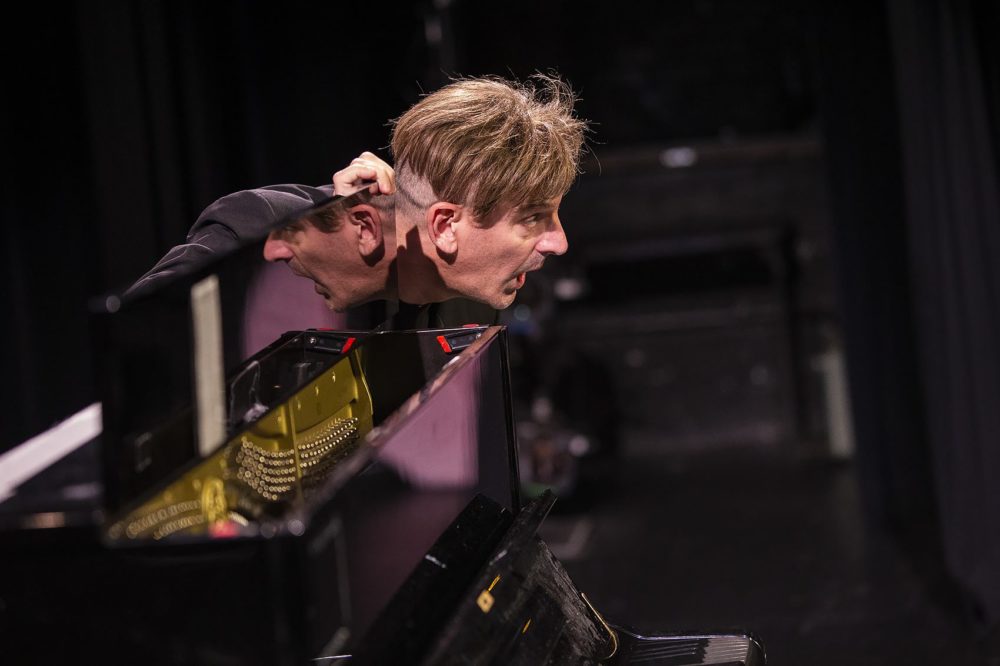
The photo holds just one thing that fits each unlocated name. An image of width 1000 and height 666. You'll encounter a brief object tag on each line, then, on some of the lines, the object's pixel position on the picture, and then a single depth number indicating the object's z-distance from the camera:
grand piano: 4.46
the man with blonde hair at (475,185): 4.95
